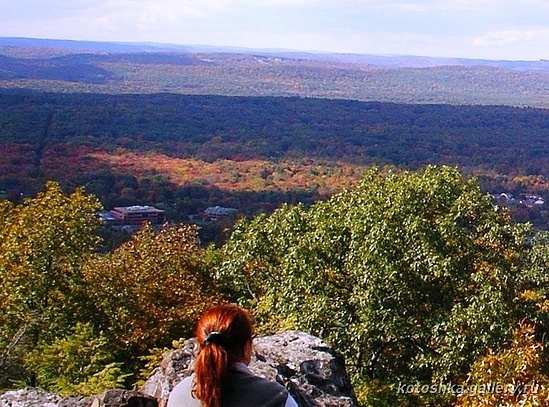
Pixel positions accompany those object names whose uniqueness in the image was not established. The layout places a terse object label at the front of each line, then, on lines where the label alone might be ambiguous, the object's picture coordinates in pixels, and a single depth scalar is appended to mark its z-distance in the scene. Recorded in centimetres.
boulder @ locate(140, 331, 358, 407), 601
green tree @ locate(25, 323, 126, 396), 974
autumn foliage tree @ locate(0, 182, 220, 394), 1166
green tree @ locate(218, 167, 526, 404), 1034
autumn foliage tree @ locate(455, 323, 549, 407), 660
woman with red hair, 307
